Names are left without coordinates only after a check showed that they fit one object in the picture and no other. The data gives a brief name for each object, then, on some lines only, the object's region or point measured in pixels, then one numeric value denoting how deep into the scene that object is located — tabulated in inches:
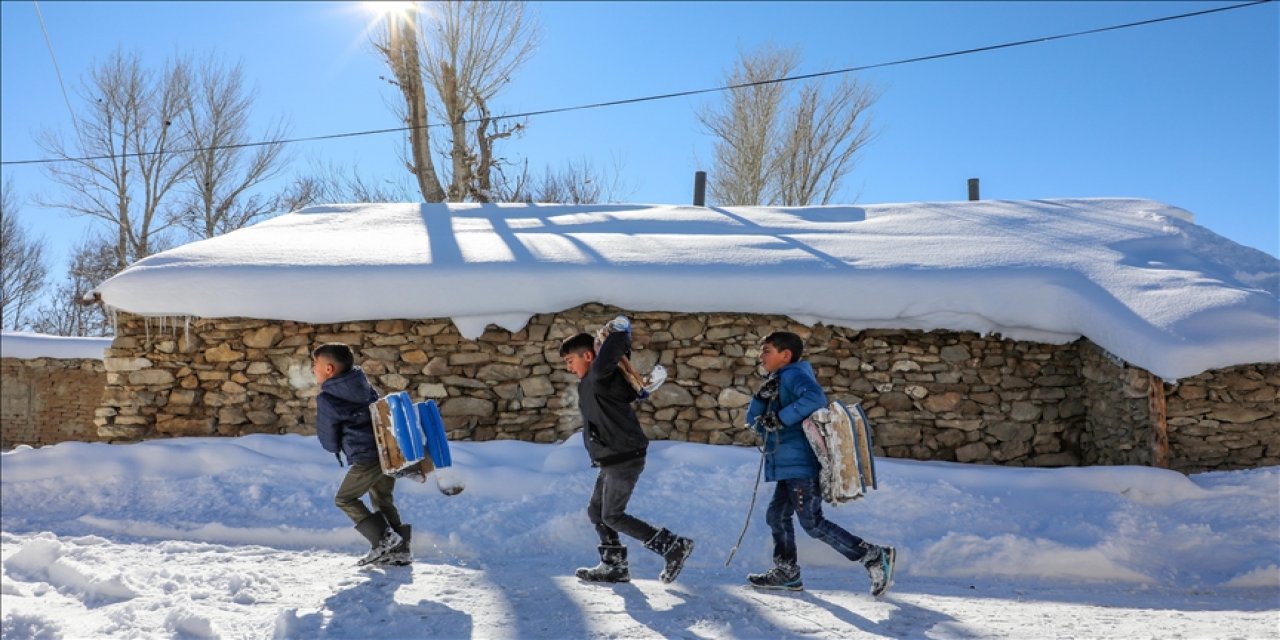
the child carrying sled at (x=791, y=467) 173.3
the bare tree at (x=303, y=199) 932.6
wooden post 278.5
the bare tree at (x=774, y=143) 859.4
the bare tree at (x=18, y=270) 1059.6
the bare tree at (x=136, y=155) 855.7
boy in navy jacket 189.0
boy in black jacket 178.7
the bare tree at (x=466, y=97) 683.4
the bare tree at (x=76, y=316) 1120.8
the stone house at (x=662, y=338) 313.4
